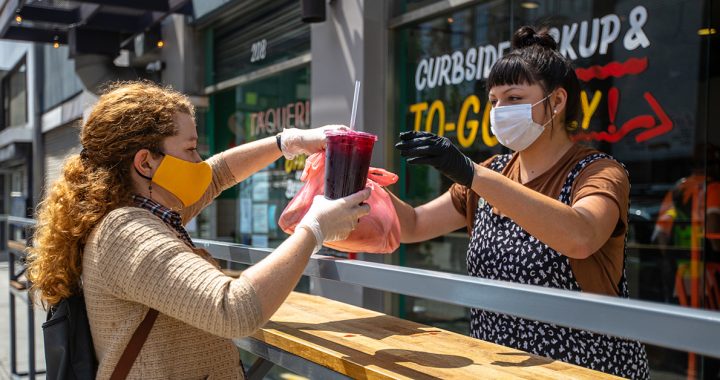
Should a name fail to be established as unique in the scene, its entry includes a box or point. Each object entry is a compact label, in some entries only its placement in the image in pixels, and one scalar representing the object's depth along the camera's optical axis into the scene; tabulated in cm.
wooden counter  140
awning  745
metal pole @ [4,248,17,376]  540
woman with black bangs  161
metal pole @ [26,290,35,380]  460
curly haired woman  142
